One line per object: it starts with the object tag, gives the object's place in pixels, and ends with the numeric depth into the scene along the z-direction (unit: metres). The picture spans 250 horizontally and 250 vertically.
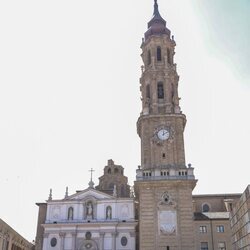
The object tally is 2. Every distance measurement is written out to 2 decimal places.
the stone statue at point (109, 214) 52.79
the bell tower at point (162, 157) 44.53
